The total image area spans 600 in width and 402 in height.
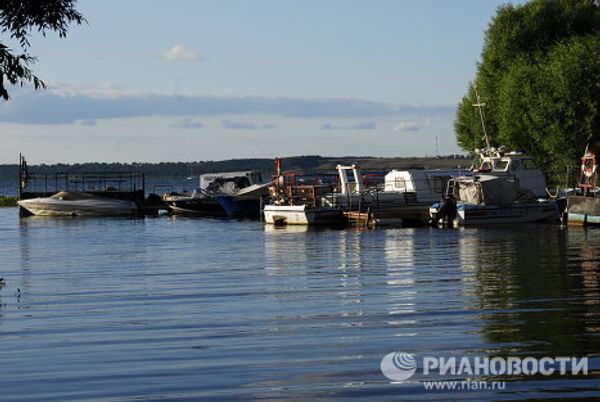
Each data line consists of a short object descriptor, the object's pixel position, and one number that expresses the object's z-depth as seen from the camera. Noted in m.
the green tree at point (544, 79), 72.75
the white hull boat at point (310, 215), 61.59
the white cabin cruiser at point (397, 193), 62.06
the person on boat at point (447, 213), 57.59
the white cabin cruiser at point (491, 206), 57.03
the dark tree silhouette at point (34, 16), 16.42
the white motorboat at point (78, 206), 84.68
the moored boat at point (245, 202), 79.38
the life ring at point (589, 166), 57.53
